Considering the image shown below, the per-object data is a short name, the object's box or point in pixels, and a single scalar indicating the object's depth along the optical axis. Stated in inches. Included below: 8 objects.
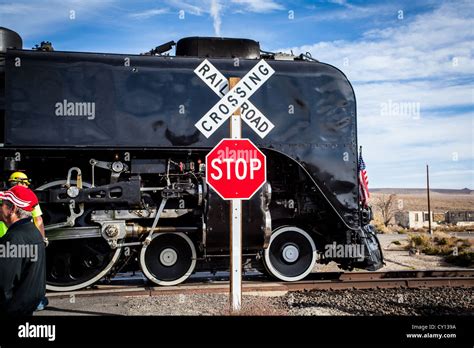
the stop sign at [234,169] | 223.0
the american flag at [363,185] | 328.9
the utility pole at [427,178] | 1315.2
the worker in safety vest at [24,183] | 247.0
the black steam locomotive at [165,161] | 283.7
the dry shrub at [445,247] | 457.1
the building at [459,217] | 1722.4
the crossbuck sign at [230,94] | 223.0
